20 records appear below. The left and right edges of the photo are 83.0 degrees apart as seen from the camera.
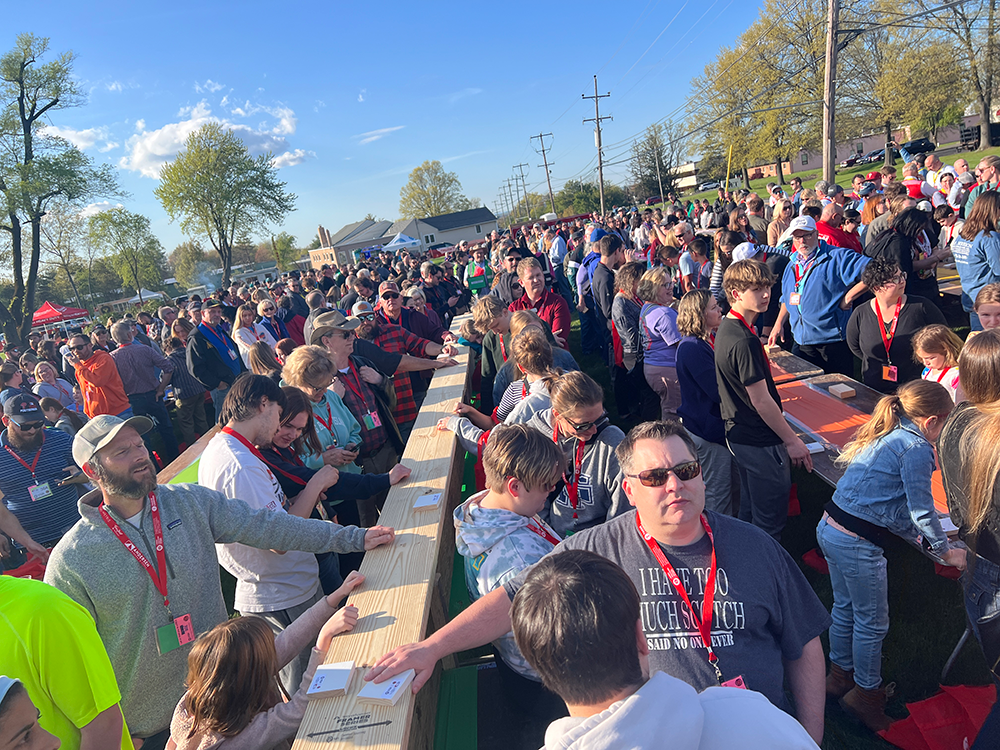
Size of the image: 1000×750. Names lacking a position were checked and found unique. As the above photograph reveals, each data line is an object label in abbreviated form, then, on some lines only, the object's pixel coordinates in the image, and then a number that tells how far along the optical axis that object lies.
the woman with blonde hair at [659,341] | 4.95
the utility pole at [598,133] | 43.37
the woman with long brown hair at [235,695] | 1.89
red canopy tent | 29.02
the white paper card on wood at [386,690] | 1.73
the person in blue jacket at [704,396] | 3.70
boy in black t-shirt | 3.32
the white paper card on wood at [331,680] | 1.82
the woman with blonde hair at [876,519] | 2.41
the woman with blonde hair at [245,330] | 8.03
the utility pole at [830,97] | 16.16
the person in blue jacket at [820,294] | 5.23
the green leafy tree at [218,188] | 45.22
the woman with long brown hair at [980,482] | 1.86
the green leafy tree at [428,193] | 95.75
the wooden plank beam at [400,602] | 1.68
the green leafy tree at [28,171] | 21.67
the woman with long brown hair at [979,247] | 4.80
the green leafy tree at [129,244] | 55.00
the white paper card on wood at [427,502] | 2.96
